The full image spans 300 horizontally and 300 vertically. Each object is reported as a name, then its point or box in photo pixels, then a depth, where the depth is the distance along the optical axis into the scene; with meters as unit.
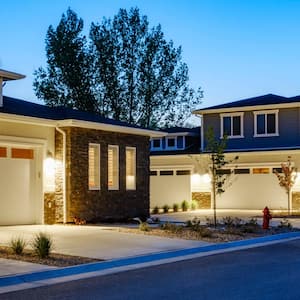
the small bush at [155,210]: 35.26
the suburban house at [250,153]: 36.78
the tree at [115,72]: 53.38
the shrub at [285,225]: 23.05
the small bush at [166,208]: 36.38
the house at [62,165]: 22.27
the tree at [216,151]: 22.08
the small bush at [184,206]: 37.22
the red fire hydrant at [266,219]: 22.30
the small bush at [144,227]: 20.69
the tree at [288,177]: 33.81
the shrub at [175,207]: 36.75
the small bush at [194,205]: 37.81
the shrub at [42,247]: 14.11
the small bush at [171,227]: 20.55
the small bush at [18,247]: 14.56
